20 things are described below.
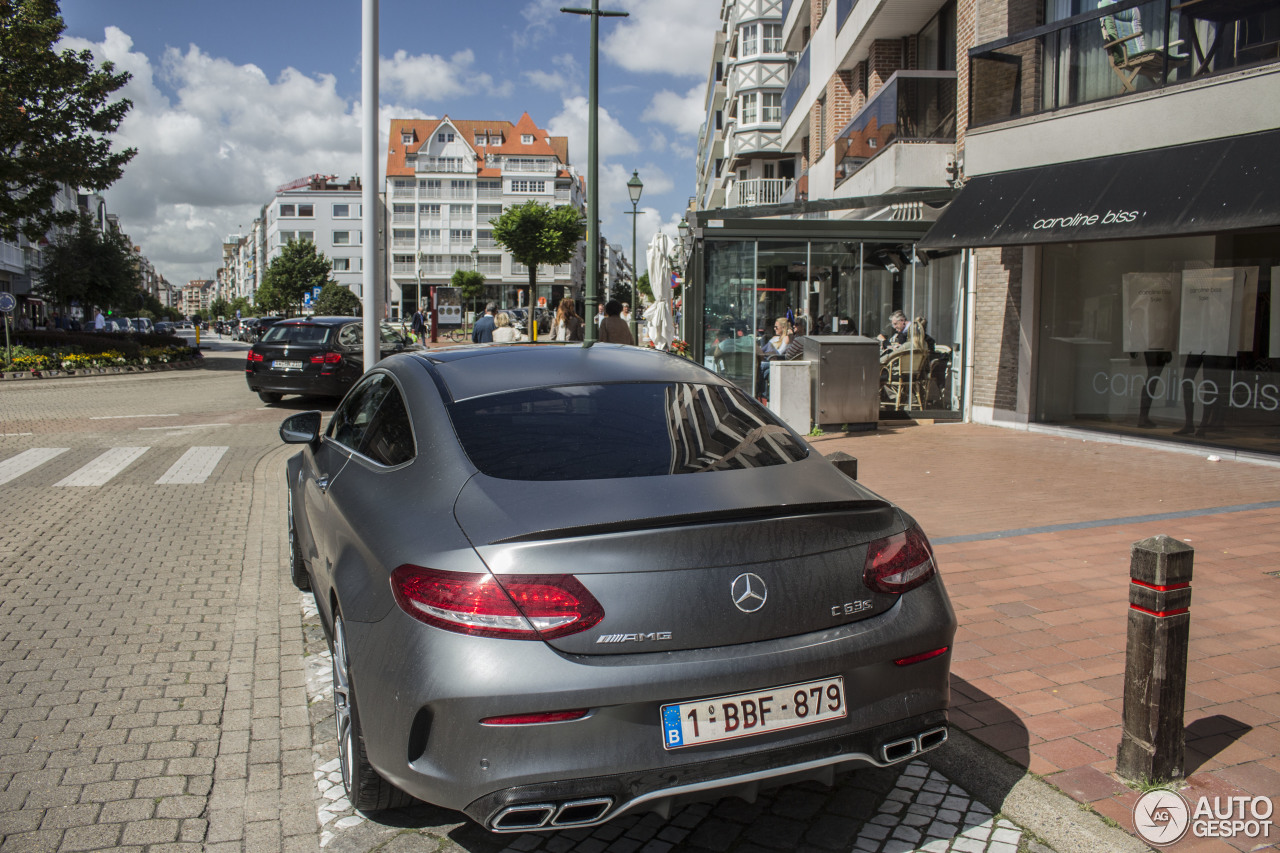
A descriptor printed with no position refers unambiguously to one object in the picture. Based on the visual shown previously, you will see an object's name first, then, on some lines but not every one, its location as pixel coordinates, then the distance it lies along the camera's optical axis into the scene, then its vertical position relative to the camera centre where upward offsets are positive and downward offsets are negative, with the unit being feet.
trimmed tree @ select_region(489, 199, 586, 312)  281.13 +31.65
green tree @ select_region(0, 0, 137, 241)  84.12 +20.11
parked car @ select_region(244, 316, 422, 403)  57.00 -1.24
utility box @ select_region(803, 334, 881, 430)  41.22 -1.48
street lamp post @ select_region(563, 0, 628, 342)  53.88 +11.40
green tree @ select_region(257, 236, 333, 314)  304.50 +20.63
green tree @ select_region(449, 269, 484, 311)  295.28 +18.08
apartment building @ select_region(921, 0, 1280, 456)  33.09 +4.68
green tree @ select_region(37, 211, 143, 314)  142.82 +10.15
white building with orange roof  330.75 +48.72
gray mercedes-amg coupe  7.77 -2.45
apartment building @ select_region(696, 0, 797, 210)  141.79 +37.48
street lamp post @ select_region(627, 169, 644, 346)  94.43 +15.36
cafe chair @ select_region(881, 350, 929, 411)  47.98 -1.65
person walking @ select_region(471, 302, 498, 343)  54.44 +0.66
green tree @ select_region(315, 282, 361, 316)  258.37 +10.42
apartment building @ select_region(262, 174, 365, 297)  377.50 +46.41
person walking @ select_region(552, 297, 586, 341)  48.88 +1.02
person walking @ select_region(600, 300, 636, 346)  42.32 +0.66
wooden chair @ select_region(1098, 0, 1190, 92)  36.04 +11.33
